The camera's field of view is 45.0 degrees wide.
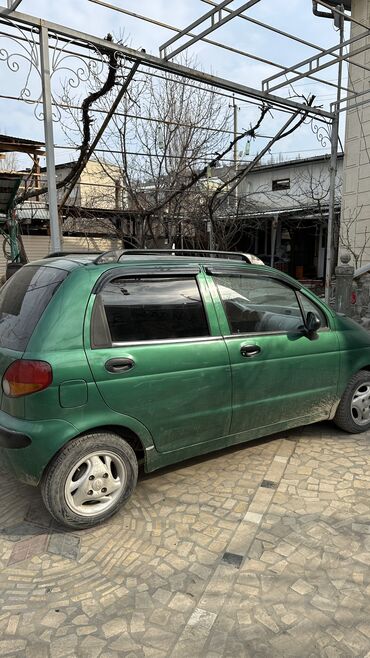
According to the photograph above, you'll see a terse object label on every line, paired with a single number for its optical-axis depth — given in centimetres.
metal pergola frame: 485
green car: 259
